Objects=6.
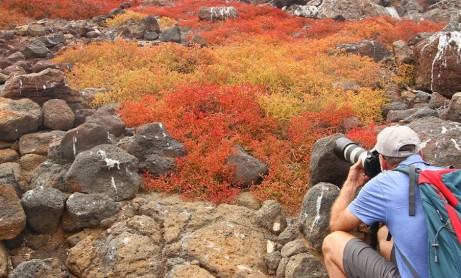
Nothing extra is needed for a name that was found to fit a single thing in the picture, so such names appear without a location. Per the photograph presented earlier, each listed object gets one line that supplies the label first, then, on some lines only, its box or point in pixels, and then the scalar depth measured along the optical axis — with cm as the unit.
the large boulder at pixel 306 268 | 541
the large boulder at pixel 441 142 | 668
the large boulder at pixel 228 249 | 567
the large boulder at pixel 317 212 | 579
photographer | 382
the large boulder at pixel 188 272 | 548
